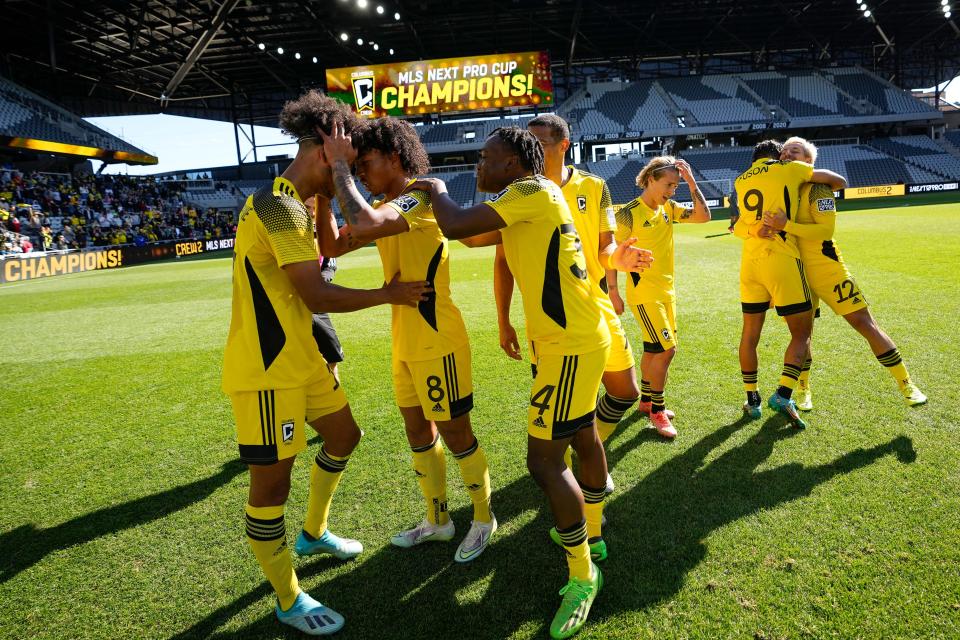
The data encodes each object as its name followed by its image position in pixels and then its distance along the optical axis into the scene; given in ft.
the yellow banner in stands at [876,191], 111.34
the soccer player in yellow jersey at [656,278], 15.07
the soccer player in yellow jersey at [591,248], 11.00
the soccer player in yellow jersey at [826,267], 14.66
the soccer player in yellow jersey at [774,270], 15.06
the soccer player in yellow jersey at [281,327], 8.04
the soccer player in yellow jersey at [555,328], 8.25
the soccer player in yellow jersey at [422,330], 9.45
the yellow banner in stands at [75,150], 95.66
